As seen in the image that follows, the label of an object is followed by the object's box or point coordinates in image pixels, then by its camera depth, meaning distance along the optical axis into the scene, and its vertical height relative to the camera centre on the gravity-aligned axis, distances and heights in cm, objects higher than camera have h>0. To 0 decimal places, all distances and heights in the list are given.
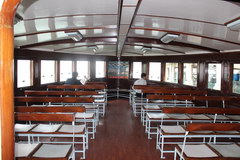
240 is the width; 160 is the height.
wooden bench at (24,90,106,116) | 546 -56
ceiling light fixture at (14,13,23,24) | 279 +77
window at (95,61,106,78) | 1080 +21
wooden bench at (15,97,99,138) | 455 -61
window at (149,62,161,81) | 999 +12
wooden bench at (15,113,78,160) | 249 -99
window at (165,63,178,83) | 883 +3
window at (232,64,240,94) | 541 -13
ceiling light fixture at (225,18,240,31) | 292 +74
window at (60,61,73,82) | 903 +12
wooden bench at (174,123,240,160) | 260 -105
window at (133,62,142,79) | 1104 +23
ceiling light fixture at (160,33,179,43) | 458 +85
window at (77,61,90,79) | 1001 +19
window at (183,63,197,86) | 755 -1
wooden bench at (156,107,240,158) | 342 -93
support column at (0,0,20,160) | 115 -4
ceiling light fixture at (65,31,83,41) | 453 +88
